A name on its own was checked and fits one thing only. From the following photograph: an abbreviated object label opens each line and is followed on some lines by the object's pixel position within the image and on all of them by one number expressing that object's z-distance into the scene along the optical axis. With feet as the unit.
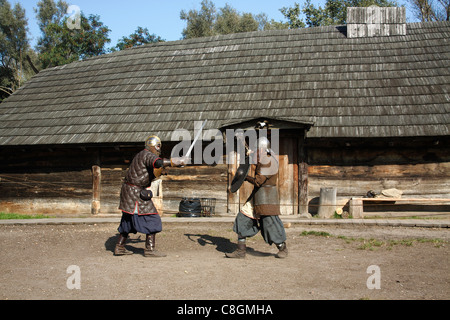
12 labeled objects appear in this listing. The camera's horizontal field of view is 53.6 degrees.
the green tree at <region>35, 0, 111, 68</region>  91.81
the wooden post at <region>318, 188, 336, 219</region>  35.37
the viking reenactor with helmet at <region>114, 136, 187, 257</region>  21.74
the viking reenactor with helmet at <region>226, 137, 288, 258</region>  21.08
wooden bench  34.69
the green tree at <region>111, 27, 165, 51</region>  94.32
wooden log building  36.22
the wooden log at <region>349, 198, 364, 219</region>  34.81
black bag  37.47
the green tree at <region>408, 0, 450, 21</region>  87.90
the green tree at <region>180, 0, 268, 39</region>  117.19
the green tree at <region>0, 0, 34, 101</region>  111.96
